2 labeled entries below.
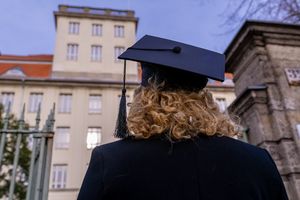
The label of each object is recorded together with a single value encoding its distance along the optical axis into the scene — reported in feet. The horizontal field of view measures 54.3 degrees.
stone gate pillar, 11.00
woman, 3.60
